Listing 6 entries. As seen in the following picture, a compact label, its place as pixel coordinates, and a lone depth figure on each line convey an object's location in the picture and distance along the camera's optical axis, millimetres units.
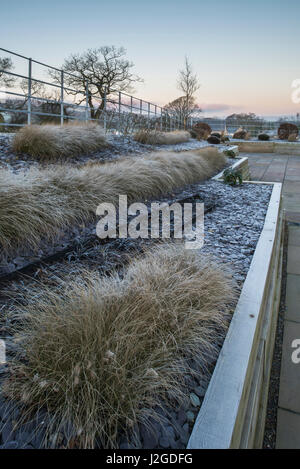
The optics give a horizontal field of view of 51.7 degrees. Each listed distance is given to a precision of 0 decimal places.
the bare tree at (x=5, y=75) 10352
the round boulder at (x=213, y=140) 13305
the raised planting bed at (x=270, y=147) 13727
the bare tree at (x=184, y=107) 17711
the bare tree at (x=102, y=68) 15961
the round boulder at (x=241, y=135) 17750
